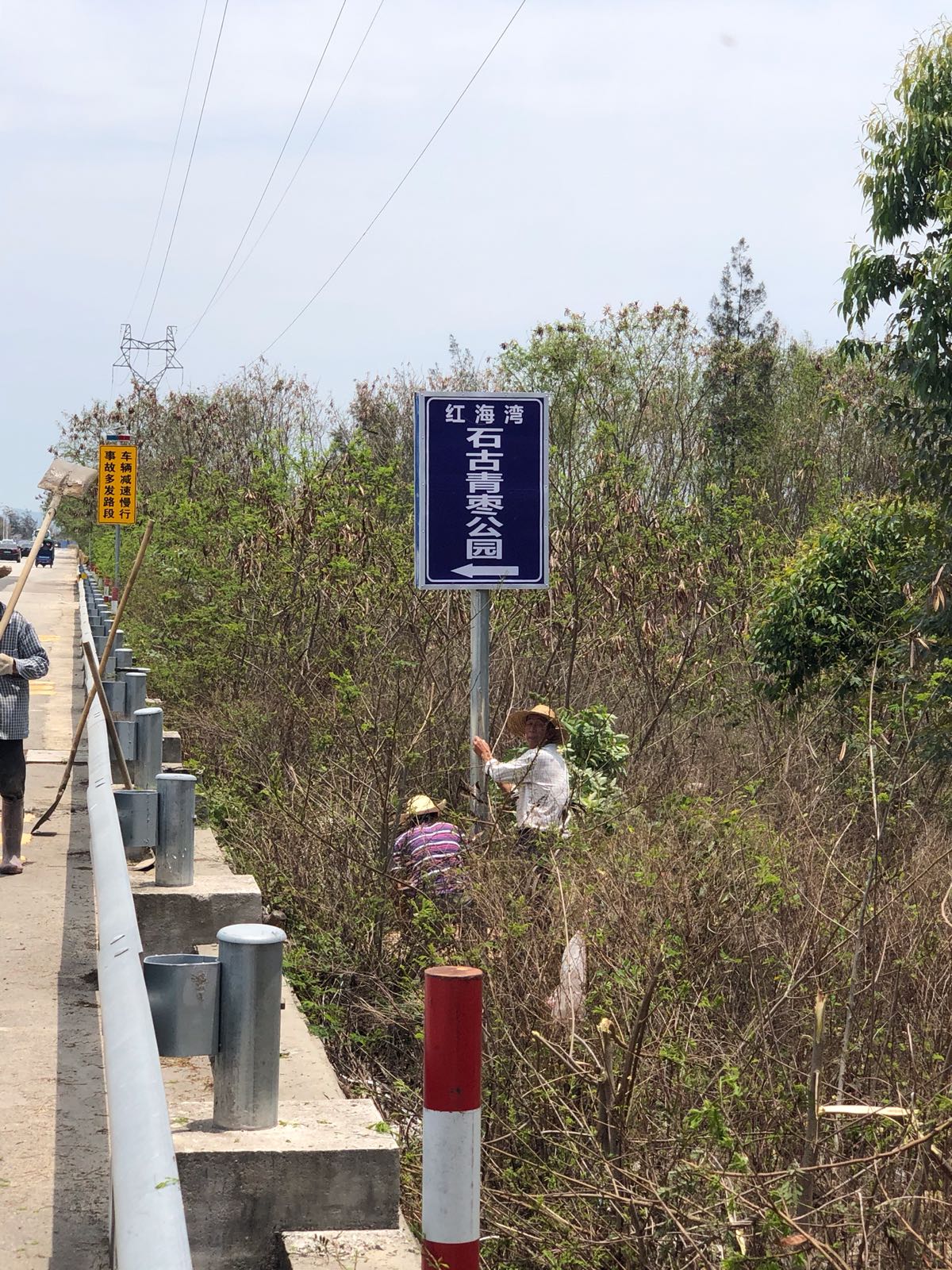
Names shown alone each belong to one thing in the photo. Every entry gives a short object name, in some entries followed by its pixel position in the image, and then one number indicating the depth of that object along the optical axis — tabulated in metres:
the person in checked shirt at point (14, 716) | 8.23
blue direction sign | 8.59
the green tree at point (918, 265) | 11.09
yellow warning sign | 27.91
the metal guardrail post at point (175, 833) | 5.09
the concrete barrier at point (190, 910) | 4.87
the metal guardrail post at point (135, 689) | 8.66
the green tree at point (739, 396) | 26.39
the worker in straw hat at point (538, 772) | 7.84
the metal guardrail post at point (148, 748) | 6.34
